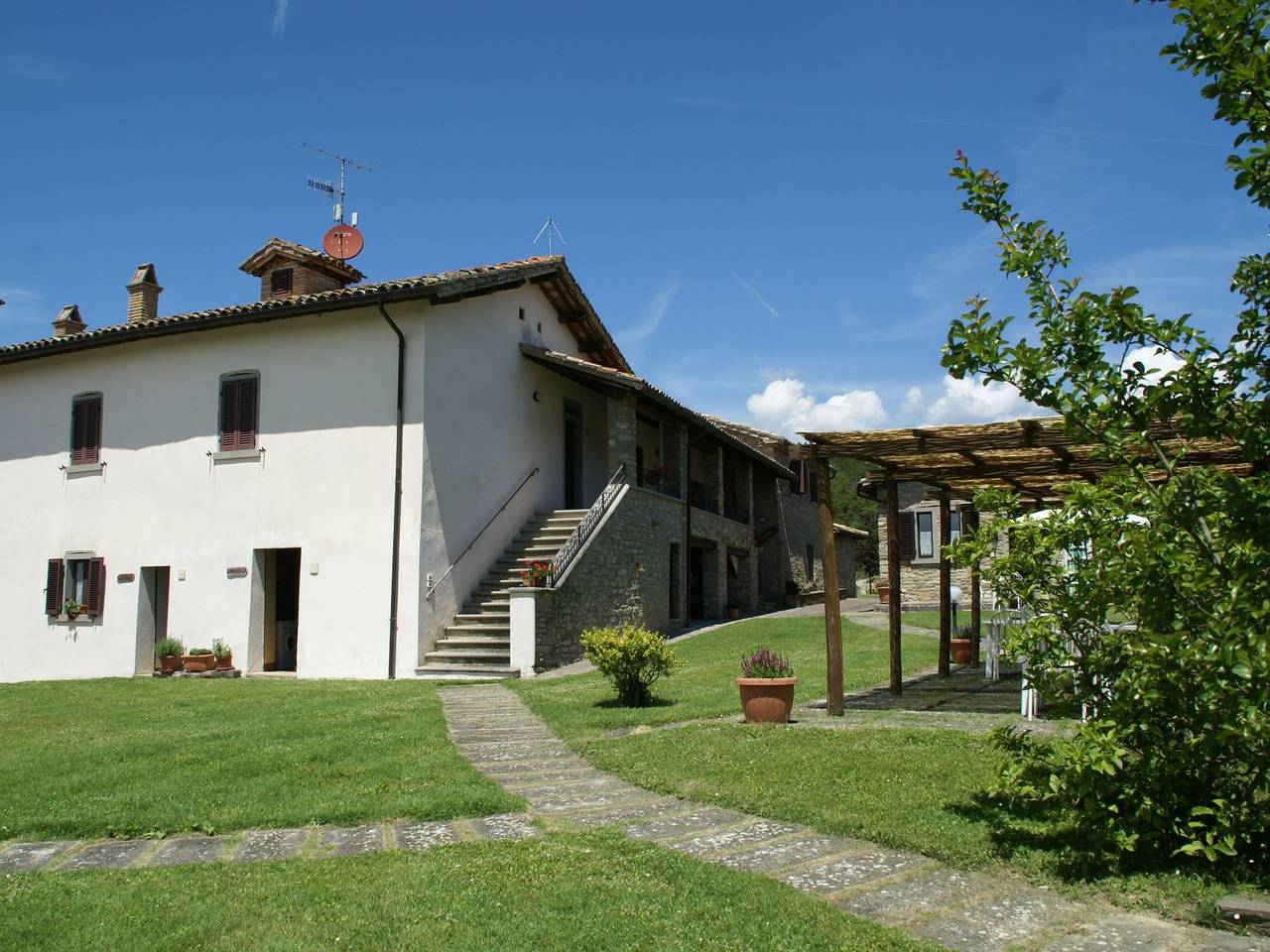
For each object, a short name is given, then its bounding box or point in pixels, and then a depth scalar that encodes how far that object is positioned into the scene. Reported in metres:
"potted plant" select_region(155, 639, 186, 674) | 16.00
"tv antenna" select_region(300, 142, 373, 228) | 20.20
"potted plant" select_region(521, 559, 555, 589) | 14.80
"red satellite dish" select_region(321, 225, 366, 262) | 19.75
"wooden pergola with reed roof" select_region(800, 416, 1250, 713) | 8.12
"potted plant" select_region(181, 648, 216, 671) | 15.77
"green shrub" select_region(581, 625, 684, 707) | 10.22
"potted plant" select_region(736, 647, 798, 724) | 8.46
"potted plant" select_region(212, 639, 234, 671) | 15.82
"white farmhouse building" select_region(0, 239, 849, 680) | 15.20
